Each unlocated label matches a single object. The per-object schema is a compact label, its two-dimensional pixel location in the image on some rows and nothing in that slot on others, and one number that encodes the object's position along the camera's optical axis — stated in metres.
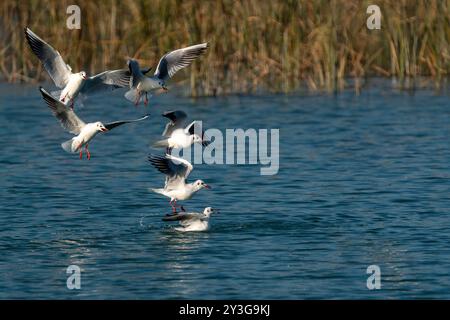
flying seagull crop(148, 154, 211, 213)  13.95
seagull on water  13.70
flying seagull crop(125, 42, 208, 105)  13.62
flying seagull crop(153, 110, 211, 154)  13.84
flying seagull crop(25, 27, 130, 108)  13.59
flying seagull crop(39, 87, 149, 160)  13.03
